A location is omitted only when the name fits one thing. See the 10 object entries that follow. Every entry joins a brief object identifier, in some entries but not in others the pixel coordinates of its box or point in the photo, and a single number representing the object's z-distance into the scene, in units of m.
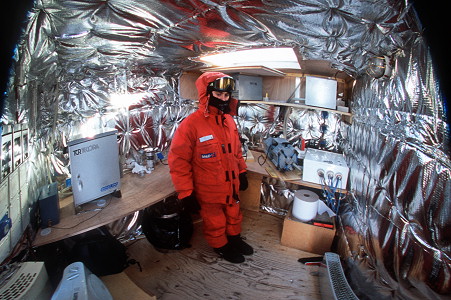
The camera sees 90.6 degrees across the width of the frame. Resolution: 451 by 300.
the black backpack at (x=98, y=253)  1.67
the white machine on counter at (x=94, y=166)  1.44
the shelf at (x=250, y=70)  2.04
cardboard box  2.12
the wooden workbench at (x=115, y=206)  1.35
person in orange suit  1.75
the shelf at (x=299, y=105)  2.23
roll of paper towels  2.15
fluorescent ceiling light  1.80
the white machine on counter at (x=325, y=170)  2.05
